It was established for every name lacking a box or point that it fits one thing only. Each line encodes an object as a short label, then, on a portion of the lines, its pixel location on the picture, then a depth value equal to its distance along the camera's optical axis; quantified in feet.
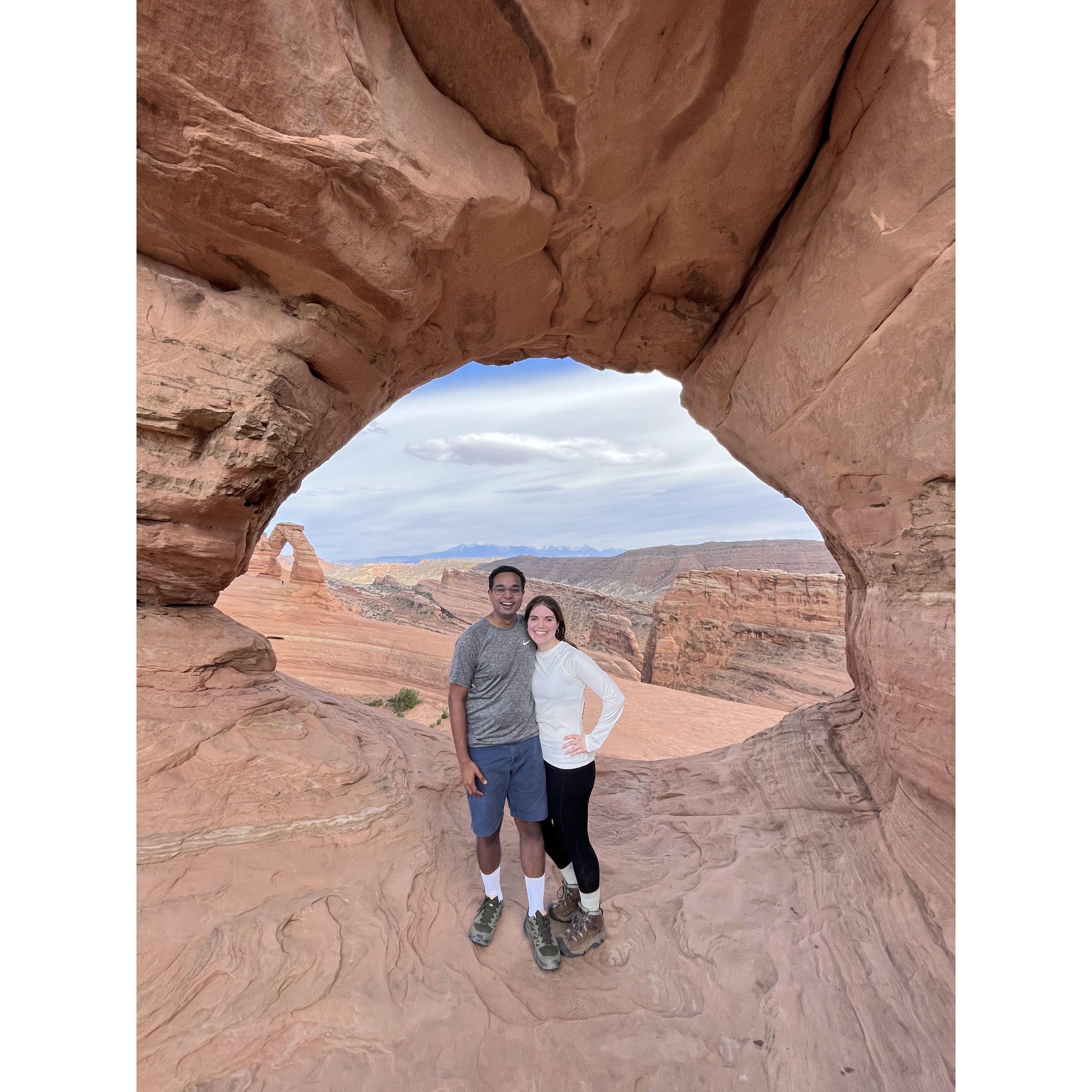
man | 9.18
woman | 9.00
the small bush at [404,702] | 28.86
